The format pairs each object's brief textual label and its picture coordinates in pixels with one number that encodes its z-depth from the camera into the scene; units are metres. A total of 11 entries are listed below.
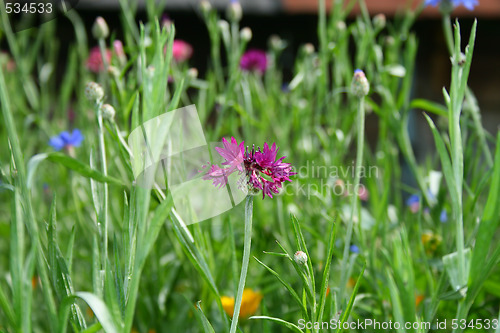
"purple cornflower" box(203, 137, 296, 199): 0.55
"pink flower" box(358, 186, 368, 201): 0.89
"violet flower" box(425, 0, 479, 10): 0.74
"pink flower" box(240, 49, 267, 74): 1.09
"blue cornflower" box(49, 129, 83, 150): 0.82
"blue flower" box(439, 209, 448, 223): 0.81
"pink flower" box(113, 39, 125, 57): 0.80
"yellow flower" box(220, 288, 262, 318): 0.70
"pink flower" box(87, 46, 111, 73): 1.10
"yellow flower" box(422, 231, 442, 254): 0.76
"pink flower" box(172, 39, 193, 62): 1.16
